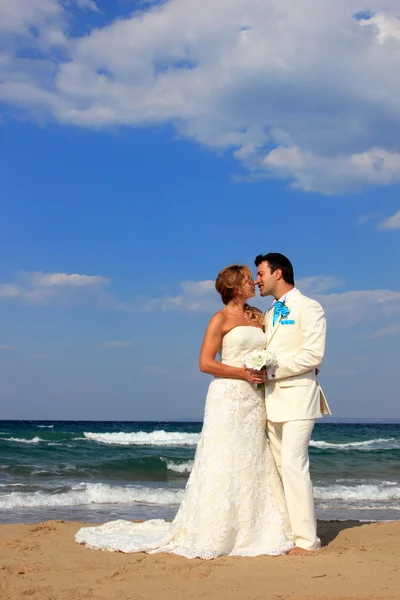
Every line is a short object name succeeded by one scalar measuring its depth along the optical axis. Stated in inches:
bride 202.8
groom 203.6
